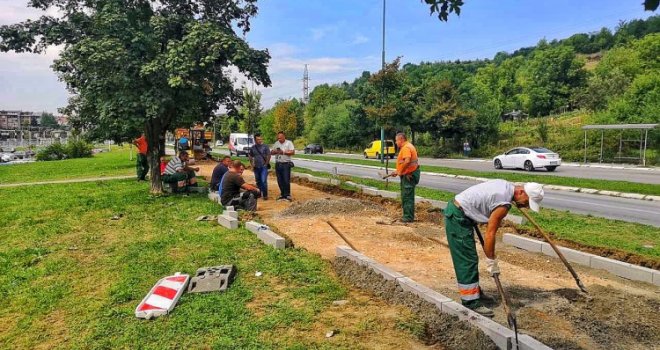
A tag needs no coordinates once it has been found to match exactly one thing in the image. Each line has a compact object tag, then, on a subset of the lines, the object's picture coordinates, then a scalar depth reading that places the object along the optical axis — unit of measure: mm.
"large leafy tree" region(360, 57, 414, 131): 30516
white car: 24141
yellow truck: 40719
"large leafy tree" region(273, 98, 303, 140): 70725
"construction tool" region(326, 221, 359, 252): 7486
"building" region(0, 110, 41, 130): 167600
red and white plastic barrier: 4703
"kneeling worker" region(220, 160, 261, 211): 10188
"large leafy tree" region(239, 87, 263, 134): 32556
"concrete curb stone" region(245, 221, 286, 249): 7160
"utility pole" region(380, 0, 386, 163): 30459
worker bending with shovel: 4461
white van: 39459
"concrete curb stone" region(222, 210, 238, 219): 9040
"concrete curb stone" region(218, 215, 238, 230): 8703
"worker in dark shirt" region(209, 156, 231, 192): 11773
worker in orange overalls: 8922
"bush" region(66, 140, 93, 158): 48997
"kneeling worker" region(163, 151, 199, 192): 13344
